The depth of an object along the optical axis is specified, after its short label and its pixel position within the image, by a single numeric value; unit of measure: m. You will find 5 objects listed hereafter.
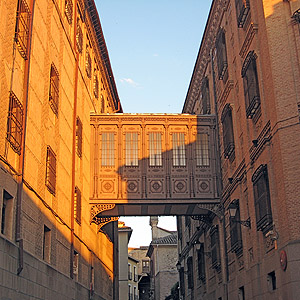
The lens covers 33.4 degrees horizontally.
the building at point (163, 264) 68.69
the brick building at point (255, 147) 15.48
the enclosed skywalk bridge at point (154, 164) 26.81
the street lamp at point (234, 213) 19.05
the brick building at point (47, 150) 14.59
